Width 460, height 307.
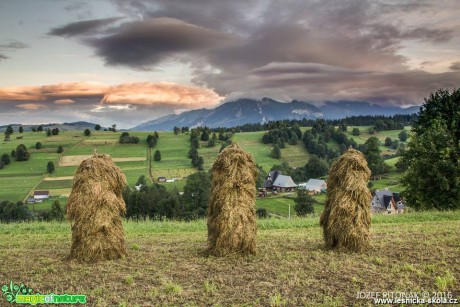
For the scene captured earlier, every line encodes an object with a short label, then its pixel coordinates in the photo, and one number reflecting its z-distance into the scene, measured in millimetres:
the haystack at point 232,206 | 14531
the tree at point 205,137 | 158950
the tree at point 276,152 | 150000
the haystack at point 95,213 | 14281
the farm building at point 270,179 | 123850
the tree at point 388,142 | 165375
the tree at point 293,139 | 166725
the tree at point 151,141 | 150262
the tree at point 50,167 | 115125
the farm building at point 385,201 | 81375
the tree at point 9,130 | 157175
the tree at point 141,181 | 101869
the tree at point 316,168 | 132375
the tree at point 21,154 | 122062
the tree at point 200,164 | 126075
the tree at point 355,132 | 183125
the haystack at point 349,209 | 14938
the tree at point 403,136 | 174250
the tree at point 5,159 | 118081
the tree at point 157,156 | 133600
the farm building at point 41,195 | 92062
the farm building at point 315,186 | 107625
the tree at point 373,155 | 96625
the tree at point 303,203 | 79312
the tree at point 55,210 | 66562
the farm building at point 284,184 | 118312
